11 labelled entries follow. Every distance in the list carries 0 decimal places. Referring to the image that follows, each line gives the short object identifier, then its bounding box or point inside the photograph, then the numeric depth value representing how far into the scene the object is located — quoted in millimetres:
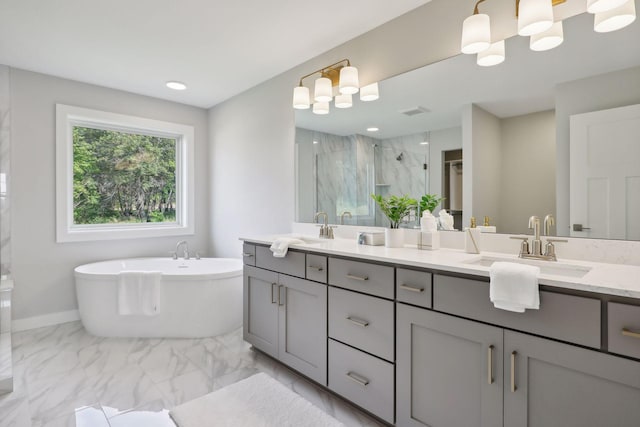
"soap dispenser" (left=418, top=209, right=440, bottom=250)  1993
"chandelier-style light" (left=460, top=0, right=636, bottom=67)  1454
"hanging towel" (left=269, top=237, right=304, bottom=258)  2231
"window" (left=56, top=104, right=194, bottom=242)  3432
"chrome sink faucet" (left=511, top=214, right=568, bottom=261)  1622
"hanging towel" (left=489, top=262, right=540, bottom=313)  1199
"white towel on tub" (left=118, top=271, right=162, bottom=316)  2918
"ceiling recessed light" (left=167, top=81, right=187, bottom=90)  3445
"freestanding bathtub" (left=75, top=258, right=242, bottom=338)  2971
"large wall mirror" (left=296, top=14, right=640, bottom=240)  1516
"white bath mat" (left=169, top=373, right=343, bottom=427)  1806
